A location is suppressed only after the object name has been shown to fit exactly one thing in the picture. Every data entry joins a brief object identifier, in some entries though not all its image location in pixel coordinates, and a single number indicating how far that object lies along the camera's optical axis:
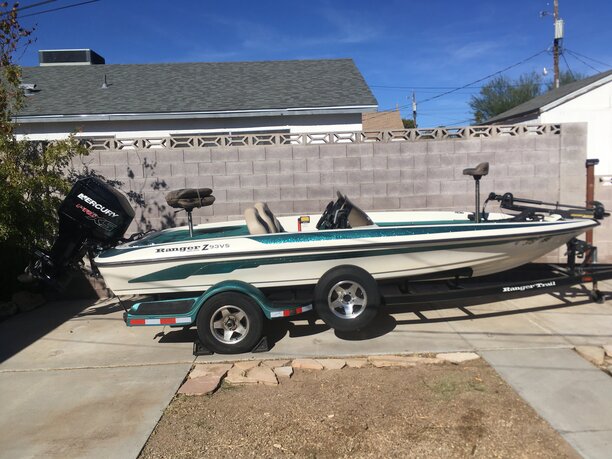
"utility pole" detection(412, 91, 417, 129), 45.23
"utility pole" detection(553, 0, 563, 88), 26.59
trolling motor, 5.61
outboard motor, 5.51
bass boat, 4.96
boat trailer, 4.85
